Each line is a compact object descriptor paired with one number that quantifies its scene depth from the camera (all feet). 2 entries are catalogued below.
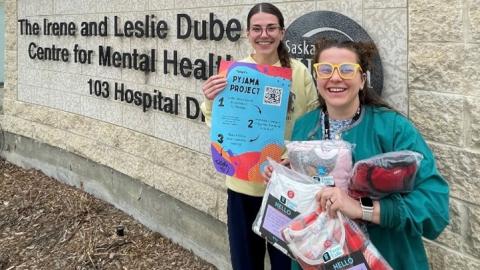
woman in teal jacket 5.64
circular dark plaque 9.18
